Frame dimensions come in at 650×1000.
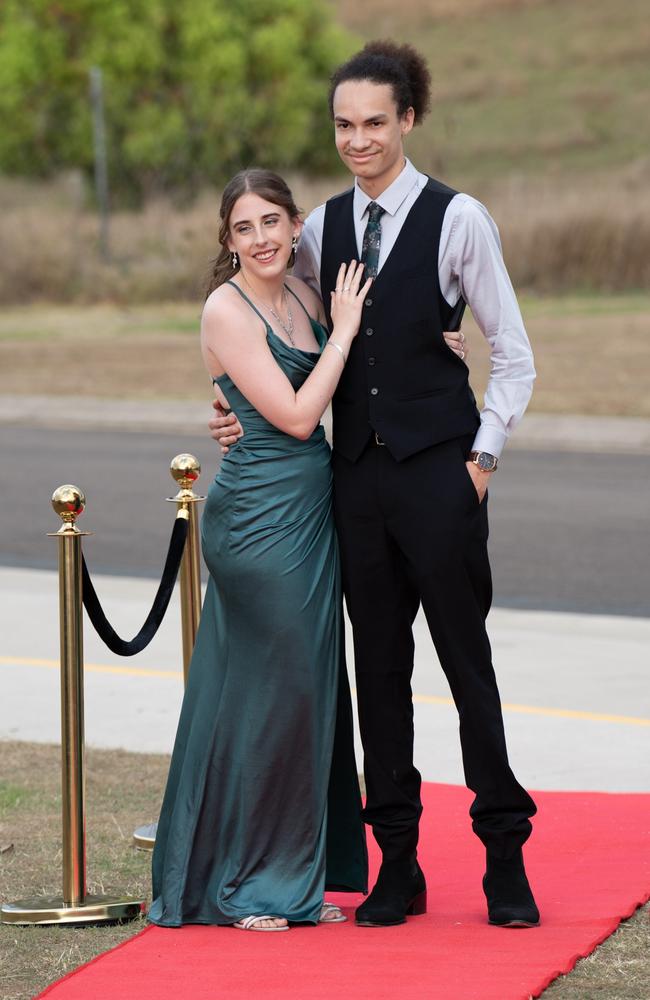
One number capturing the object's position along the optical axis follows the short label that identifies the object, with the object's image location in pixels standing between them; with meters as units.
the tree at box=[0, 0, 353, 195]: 46.19
